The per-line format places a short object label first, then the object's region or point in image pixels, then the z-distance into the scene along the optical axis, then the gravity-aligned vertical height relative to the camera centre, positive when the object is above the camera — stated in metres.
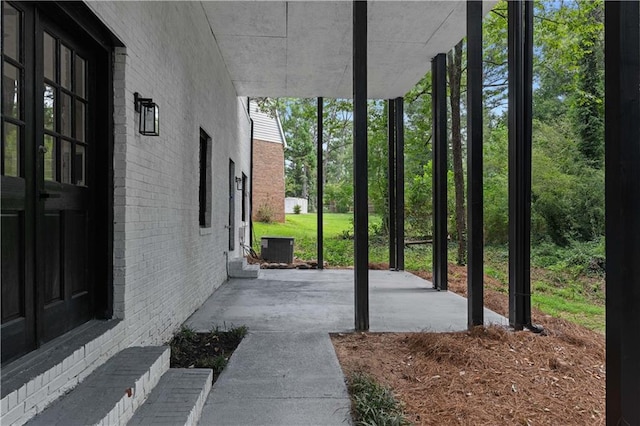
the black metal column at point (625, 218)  1.73 -0.01
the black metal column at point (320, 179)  8.95 +0.80
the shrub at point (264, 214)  16.23 +0.00
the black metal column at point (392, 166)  8.57 +1.06
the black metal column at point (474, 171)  4.10 +0.46
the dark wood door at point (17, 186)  1.75 +0.13
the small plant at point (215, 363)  2.95 -1.15
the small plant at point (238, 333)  3.71 -1.14
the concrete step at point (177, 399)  1.96 -1.02
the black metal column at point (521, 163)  4.06 +0.53
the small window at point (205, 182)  5.60 +0.46
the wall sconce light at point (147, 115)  2.91 +0.74
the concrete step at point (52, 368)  1.57 -0.72
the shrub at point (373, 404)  2.20 -1.14
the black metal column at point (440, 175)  6.27 +0.63
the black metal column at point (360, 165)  4.06 +0.51
